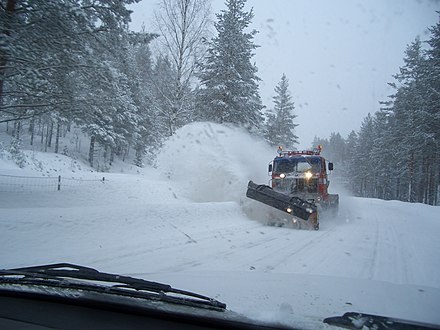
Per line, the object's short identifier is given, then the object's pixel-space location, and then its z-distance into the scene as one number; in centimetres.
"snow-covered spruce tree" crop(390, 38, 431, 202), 1955
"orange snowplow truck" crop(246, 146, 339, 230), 1169
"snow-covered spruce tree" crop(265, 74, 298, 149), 3528
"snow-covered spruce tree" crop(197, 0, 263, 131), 2338
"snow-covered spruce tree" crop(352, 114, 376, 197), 5112
